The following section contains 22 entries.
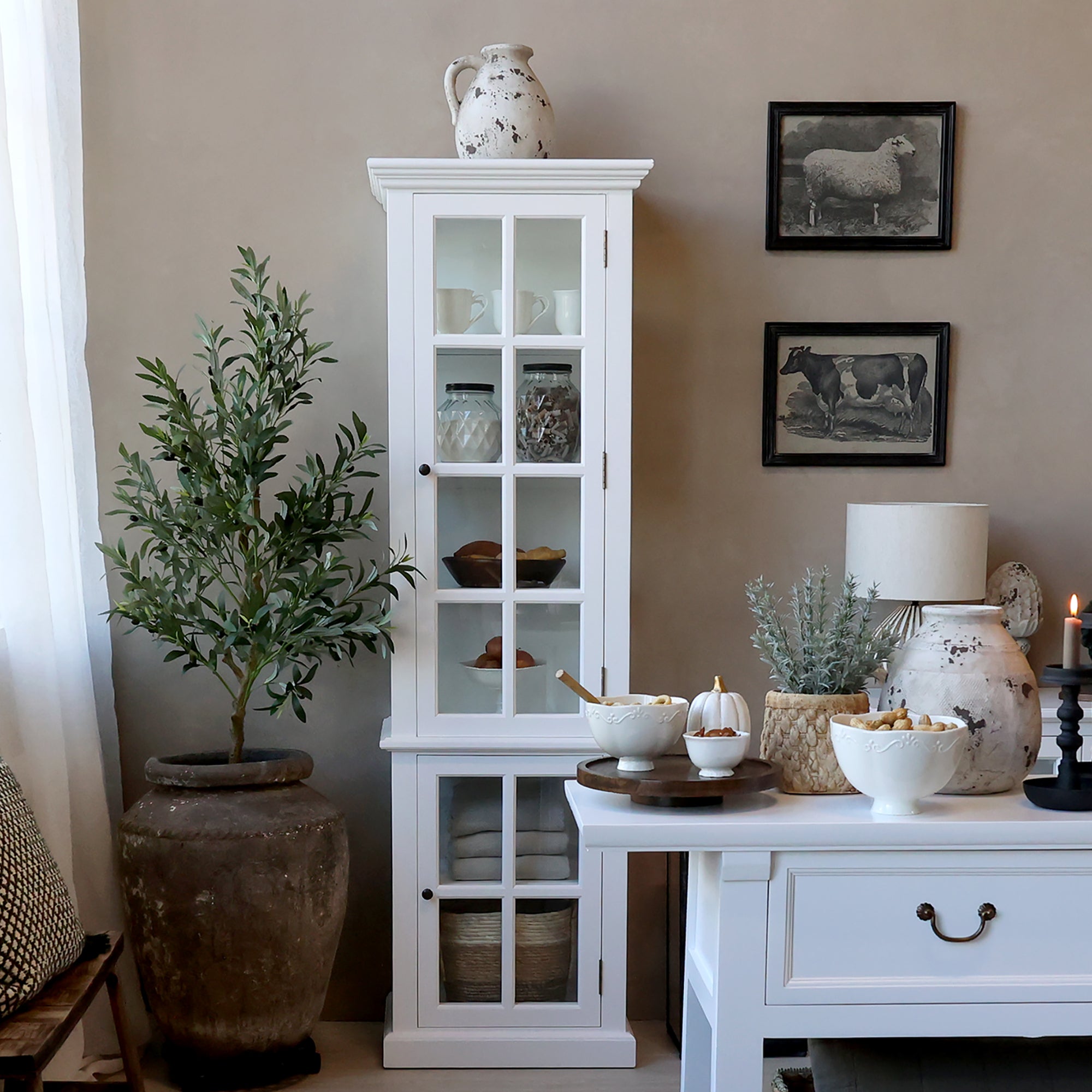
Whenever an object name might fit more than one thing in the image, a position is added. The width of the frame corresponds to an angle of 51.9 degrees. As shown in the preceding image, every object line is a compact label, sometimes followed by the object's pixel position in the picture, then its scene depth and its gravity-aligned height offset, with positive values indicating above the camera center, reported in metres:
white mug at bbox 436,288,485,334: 2.58 +0.23
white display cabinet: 2.57 -0.41
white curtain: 2.42 -0.16
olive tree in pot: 2.40 -0.82
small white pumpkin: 1.51 -0.40
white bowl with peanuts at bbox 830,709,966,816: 1.34 -0.41
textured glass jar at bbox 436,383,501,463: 2.60 -0.02
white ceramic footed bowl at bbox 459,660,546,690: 2.63 -0.61
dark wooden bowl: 2.61 -0.37
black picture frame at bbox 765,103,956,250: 2.89 +0.60
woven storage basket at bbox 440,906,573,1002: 2.66 -1.27
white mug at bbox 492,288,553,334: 2.58 +0.24
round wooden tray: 1.39 -0.47
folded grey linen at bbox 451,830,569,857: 2.66 -1.02
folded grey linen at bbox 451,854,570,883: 2.66 -1.08
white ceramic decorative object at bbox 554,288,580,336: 2.59 +0.24
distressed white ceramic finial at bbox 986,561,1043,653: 2.83 -0.47
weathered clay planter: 2.39 -1.05
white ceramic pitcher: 2.58 +0.69
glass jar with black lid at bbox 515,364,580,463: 2.60 -0.01
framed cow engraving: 2.92 +0.05
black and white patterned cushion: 1.76 -0.82
